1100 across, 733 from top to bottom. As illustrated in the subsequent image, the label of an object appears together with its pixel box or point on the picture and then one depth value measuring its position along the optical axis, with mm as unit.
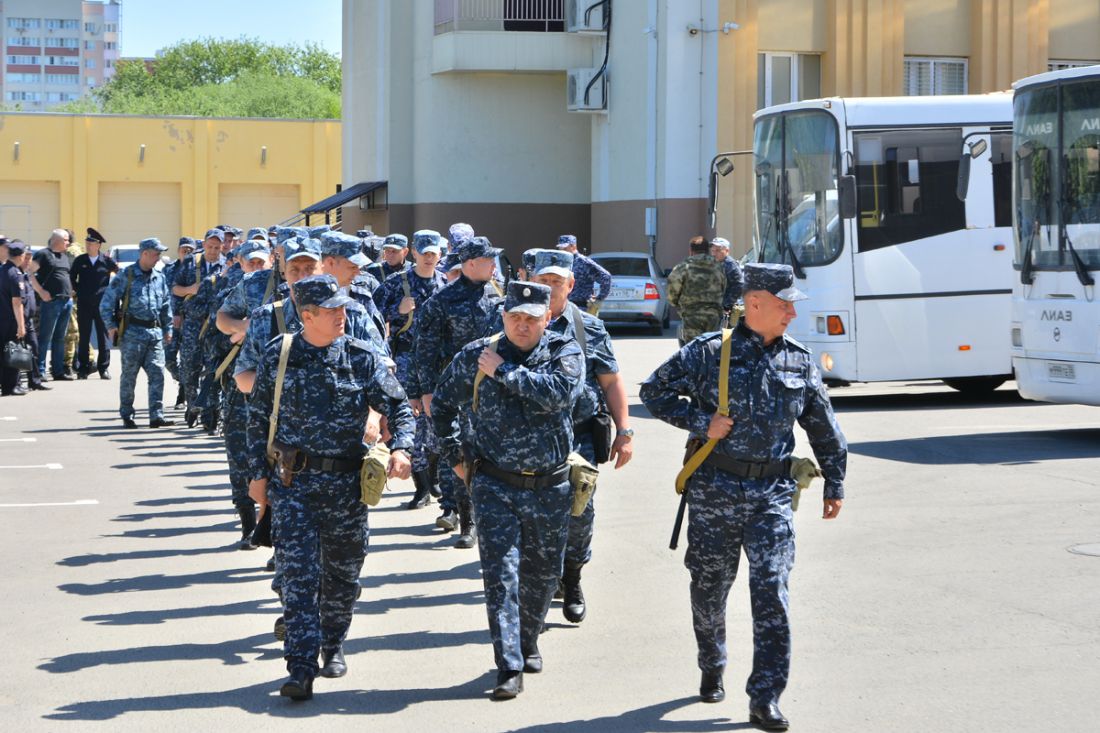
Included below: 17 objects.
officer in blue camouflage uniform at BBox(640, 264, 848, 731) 6422
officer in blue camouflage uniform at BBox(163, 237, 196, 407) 18750
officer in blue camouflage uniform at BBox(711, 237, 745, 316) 16938
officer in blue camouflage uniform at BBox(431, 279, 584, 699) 6875
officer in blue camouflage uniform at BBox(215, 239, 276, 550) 9992
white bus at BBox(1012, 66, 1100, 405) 14711
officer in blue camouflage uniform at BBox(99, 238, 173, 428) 17609
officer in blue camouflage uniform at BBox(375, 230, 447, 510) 12031
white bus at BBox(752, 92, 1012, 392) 18047
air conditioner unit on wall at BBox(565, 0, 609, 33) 38562
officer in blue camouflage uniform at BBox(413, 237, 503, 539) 9641
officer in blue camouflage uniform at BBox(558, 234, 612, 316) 10516
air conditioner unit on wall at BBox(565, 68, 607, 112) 38375
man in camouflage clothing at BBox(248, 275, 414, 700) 6855
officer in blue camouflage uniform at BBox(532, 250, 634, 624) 8180
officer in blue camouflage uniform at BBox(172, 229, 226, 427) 16027
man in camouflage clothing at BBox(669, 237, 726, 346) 17203
